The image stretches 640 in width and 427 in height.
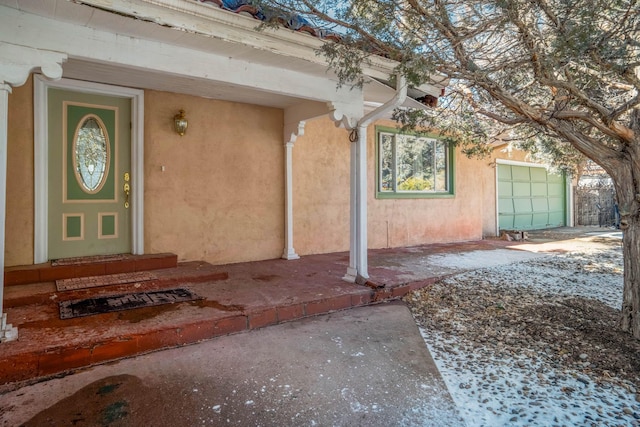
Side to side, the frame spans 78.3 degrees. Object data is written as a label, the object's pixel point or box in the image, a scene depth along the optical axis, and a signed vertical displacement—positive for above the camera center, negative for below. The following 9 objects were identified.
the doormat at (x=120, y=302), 3.53 -0.81
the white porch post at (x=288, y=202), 6.54 +0.27
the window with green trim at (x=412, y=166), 8.23 +1.15
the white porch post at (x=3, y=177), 2.89 +0.32
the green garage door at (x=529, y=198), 12.11 +0.60
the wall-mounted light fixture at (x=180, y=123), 5.47 +1.34
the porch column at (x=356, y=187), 4.93 +0.39
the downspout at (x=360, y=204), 4.93 +0.17
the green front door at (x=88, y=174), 4.75 +0.58
